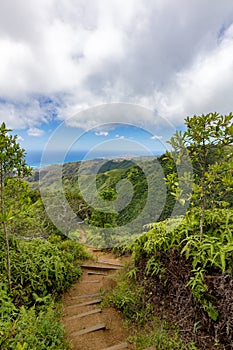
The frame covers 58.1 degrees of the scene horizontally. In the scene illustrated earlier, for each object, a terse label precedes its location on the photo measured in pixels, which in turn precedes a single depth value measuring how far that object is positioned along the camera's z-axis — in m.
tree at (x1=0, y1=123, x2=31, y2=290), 3.26
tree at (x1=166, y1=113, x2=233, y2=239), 2.88
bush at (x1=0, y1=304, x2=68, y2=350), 2.21
